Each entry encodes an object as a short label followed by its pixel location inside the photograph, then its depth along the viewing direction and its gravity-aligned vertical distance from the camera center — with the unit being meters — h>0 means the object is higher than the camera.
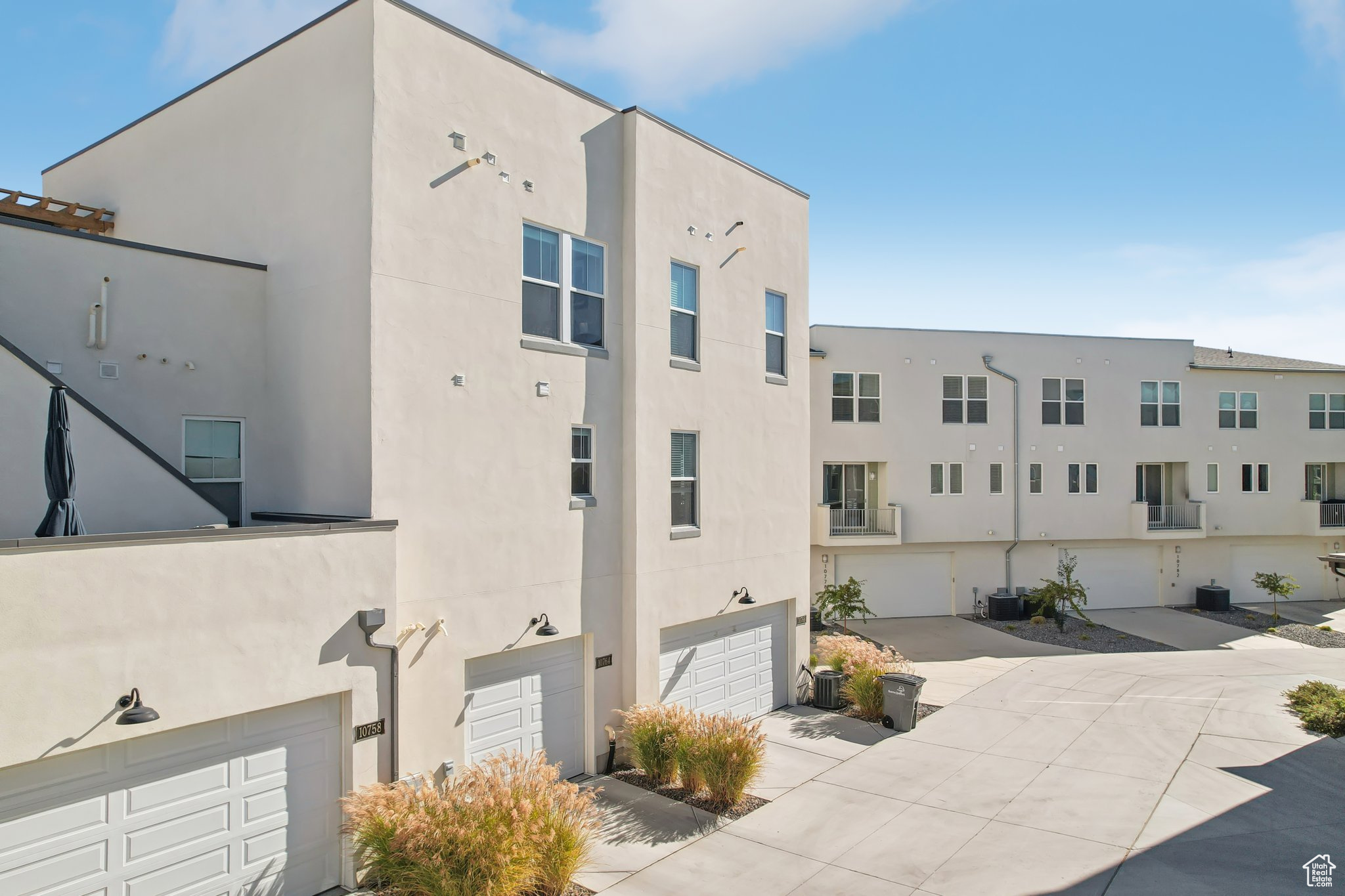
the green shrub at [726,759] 10.19 -3.85
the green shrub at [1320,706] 13.09 -4.24
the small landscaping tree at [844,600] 20.55 -3.54
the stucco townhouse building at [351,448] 6.76 +0.27
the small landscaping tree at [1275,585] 25.41 -3.82
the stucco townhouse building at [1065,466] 24.22 +0.15
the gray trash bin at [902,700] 13.33 -4.00
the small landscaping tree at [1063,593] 23.30 -3.75
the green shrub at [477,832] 7.18 -3.53
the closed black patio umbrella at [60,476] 6.57 -0.07
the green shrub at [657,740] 10.84 -3.83
